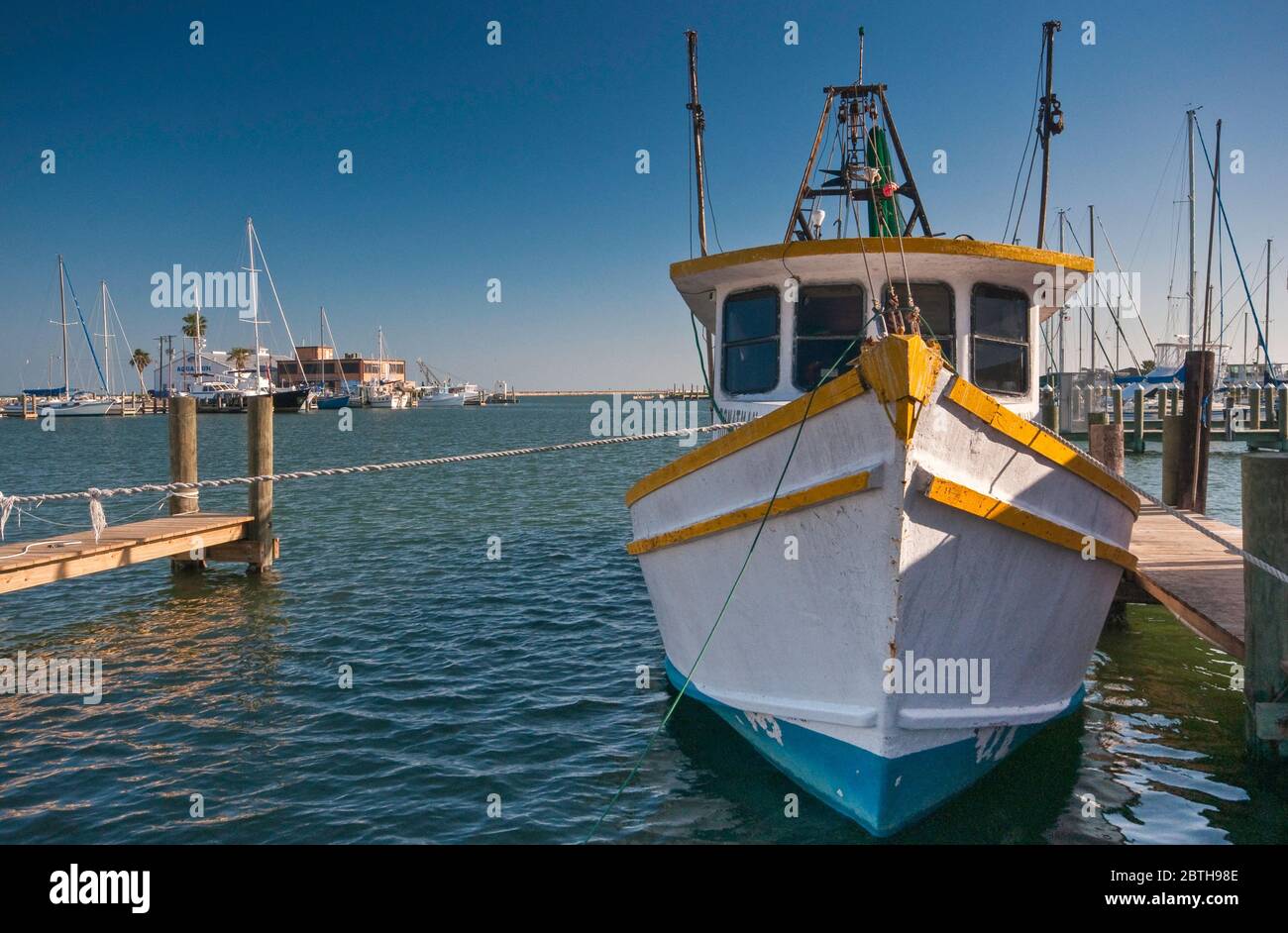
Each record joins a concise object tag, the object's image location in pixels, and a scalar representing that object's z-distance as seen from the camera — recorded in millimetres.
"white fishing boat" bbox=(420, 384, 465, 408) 151625
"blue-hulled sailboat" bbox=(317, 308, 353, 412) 112438
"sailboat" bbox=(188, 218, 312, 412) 99562
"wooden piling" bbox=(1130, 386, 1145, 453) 34250
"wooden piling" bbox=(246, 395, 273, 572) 13664
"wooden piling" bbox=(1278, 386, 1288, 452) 32097
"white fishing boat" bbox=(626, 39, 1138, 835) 4957
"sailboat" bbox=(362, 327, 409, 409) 127625
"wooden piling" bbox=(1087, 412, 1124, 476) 11984
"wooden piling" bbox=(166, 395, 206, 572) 13547
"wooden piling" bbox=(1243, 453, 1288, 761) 5910
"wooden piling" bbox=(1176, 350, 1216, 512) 12328
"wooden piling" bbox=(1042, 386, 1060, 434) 23792
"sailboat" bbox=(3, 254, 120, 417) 96438
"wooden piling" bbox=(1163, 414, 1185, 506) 12406
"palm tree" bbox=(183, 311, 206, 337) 106750
